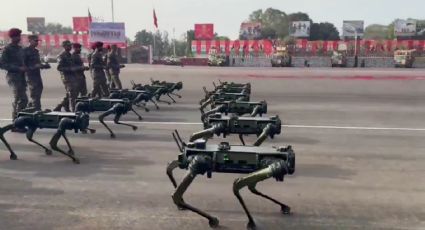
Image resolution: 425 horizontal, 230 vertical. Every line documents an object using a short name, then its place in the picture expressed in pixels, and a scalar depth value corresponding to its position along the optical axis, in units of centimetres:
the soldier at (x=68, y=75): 1252
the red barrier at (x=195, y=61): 5956
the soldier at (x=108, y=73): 1736
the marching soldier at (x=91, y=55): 1494
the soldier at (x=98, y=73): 1484
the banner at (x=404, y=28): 7906
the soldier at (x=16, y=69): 1065
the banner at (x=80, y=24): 7438
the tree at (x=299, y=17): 11174
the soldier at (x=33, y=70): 1123
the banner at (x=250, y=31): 8819
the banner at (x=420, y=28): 7950
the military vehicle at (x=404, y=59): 5050
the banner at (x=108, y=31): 5328
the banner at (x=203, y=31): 7275
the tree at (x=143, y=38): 10250
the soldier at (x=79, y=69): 1290
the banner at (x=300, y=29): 8681
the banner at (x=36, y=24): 10488
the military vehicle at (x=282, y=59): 5281
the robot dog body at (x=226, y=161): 525
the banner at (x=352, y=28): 7950
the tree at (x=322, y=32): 9162
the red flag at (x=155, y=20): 6110
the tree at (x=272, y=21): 11025
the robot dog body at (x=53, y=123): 834
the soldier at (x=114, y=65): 1706
